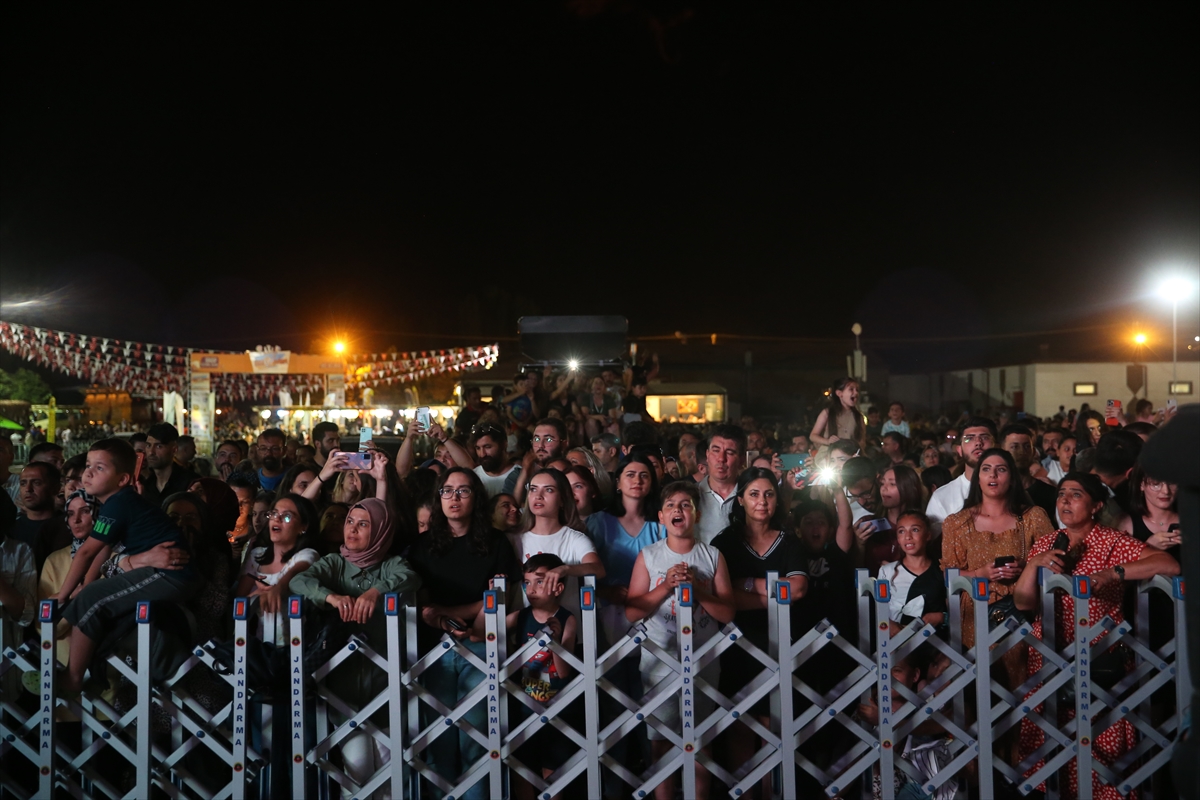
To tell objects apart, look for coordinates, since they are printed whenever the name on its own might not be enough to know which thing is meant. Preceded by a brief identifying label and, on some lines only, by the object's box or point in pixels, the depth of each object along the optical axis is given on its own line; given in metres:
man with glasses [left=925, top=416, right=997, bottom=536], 5.73
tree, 52.25
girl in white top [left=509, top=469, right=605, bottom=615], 4.64
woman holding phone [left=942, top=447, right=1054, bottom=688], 4.73
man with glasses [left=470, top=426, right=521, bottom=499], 6.48
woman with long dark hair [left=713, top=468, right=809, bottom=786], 4.37
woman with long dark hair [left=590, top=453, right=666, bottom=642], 5.05
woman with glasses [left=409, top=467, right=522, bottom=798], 4.16
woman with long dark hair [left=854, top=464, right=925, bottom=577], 5.13
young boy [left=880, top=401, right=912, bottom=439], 10.64
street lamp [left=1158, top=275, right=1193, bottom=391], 18.86
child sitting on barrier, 4.02
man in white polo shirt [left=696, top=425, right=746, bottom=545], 5.46
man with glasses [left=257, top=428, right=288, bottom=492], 7.62
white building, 33.97
